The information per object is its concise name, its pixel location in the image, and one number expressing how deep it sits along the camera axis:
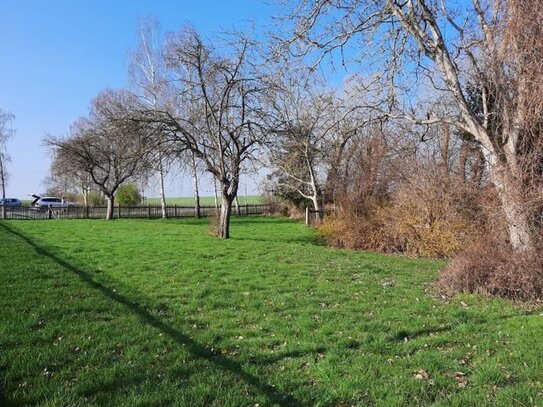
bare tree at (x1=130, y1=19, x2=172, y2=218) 18.77
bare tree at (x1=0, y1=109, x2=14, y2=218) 46.83
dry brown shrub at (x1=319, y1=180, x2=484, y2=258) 16.44
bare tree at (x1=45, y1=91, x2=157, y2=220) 33.44
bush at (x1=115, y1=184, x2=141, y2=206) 53.40
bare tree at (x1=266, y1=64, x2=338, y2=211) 19.41
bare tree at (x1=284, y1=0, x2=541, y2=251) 8.33
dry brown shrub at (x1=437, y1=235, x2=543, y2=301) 8.12
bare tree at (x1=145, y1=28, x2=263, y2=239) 18.23
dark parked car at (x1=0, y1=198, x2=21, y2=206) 63.97
